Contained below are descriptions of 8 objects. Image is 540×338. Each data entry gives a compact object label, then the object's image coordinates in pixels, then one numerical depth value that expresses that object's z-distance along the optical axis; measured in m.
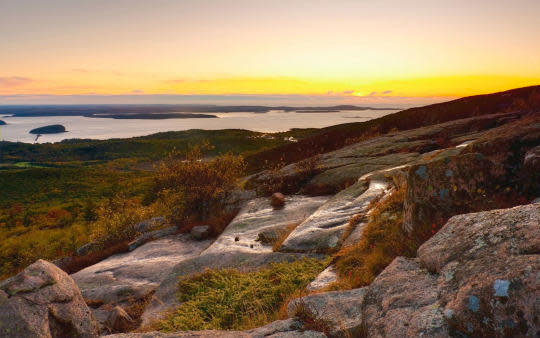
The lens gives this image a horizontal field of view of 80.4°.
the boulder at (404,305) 3.19
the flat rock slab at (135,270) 9.86
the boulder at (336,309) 4.02
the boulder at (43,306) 4.99
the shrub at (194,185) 17.92
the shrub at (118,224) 18.31
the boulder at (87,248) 17.82
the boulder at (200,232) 14.59
